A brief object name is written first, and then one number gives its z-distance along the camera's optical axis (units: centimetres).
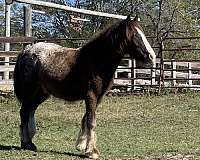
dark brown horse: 706
